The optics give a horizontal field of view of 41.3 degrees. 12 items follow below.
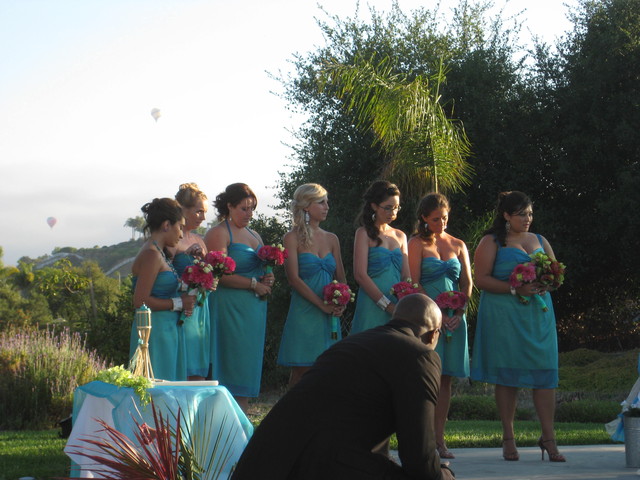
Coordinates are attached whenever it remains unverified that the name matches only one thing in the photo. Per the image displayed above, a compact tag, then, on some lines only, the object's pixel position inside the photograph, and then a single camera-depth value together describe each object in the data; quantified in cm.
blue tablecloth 505
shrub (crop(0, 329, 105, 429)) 1130
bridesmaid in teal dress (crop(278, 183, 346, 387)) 769
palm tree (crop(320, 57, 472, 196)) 1402
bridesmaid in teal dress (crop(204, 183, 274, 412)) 768
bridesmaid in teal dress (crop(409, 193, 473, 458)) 764
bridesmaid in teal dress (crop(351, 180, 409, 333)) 771
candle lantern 549
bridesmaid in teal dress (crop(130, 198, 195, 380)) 667
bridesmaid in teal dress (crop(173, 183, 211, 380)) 719
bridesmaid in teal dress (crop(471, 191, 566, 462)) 736
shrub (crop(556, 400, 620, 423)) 1292
